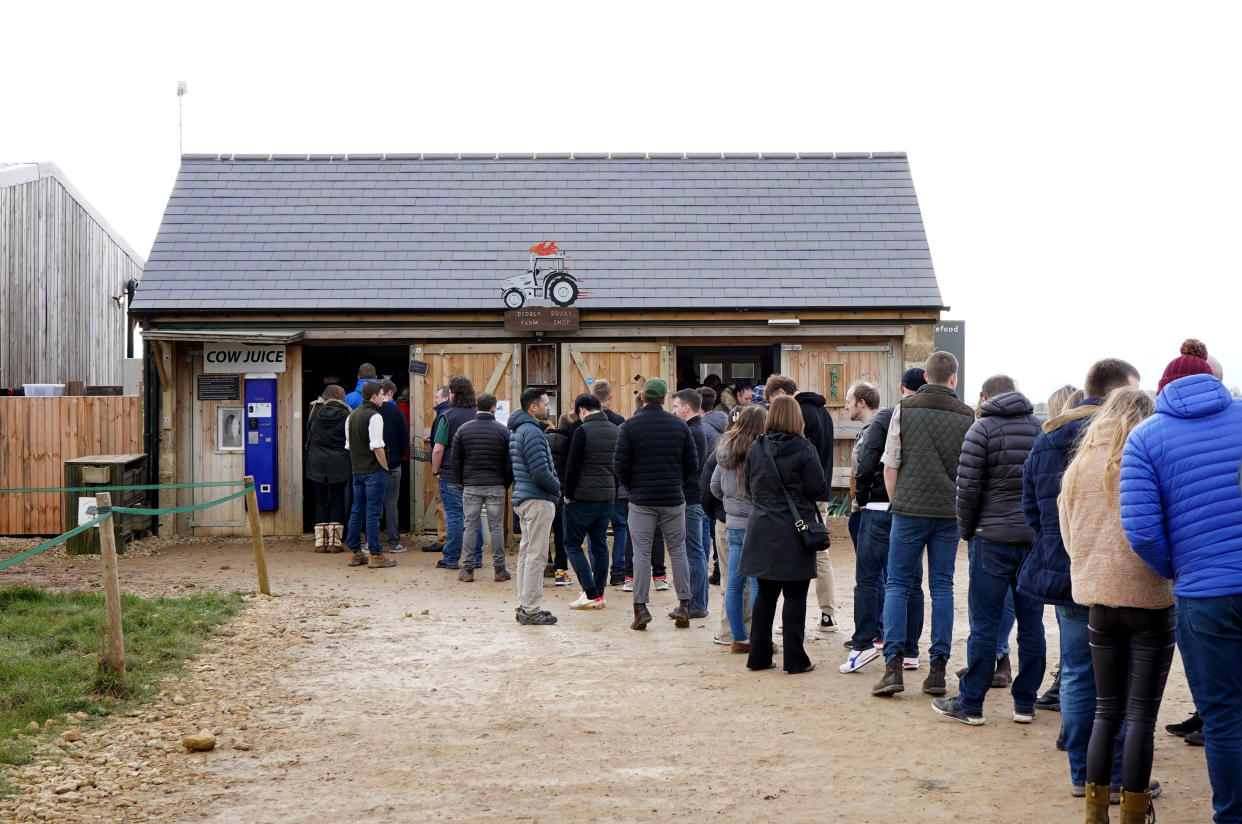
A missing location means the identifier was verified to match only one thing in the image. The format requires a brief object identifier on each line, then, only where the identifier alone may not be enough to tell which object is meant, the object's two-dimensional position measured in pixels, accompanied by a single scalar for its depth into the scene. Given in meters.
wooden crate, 12.55
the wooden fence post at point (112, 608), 6.52
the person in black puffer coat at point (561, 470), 10.58
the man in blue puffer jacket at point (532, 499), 8.93
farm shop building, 14.28
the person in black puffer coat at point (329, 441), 12.46
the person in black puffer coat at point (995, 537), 5.80
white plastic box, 15.90
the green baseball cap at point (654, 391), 8.76
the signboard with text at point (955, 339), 17.73
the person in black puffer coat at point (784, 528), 7.03
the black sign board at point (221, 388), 14.41
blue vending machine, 14.33
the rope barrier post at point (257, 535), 9.66
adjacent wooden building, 18.55
